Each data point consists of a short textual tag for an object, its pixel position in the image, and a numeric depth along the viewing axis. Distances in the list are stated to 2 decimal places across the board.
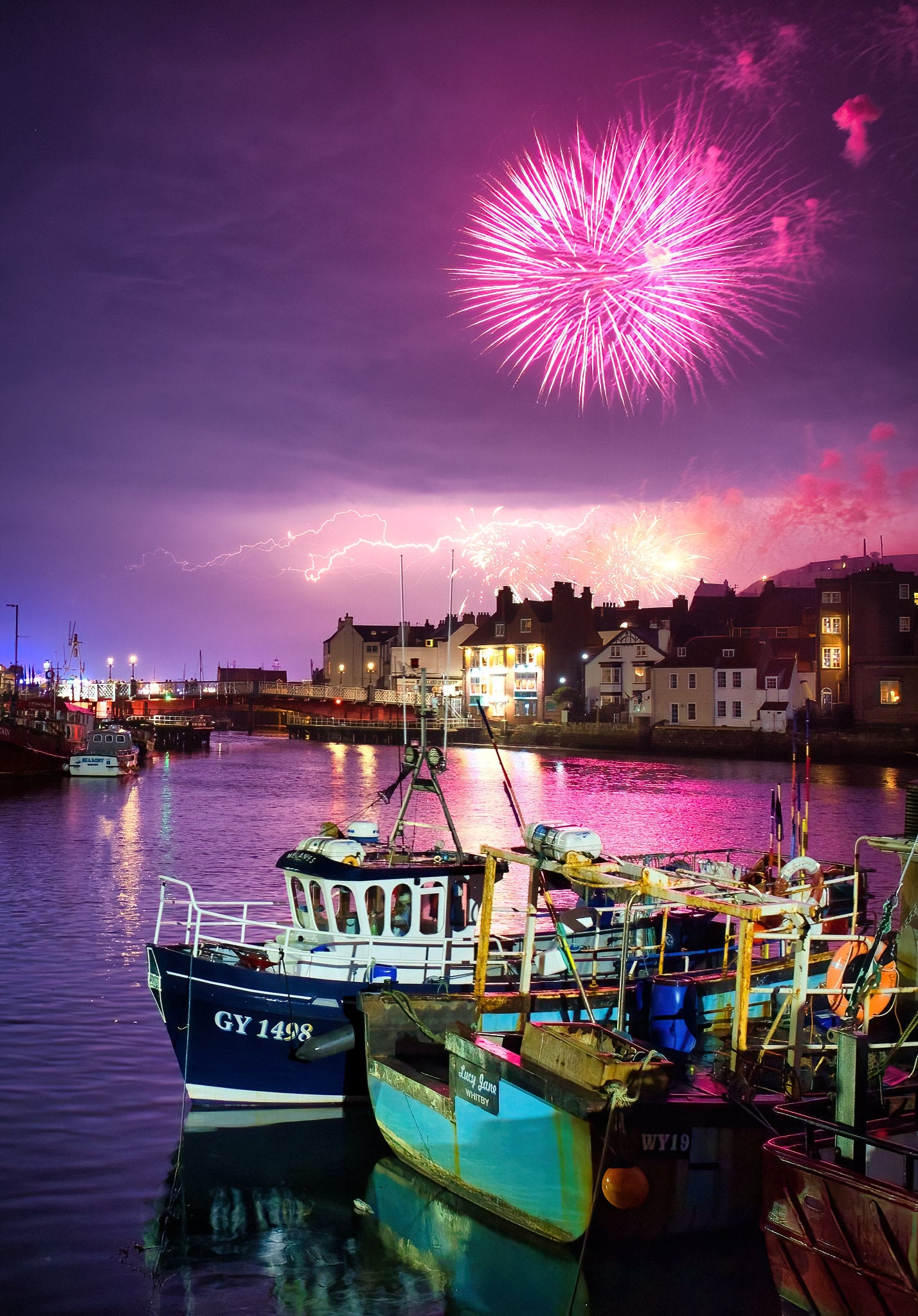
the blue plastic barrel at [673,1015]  15.23
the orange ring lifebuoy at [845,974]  14.92
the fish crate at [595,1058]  11.66
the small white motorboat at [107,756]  85.25
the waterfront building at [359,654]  175.12
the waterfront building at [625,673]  109.44
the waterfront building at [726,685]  97.00
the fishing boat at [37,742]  81.44
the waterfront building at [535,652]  125.69
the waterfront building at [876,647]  89.44
